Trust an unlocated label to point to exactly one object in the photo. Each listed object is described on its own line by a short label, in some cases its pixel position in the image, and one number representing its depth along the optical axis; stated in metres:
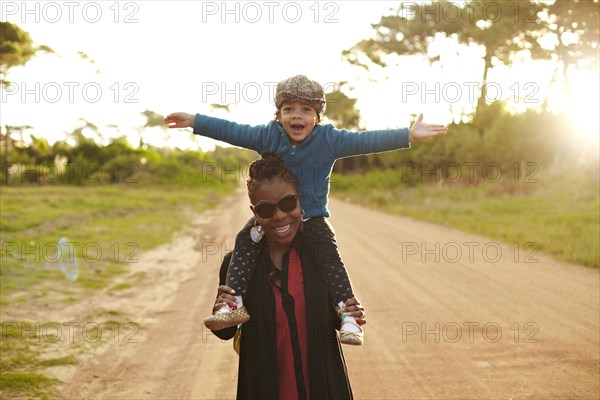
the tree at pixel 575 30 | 20.88
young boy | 3.17
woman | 3.09
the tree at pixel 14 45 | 12.20
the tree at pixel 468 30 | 24.22
